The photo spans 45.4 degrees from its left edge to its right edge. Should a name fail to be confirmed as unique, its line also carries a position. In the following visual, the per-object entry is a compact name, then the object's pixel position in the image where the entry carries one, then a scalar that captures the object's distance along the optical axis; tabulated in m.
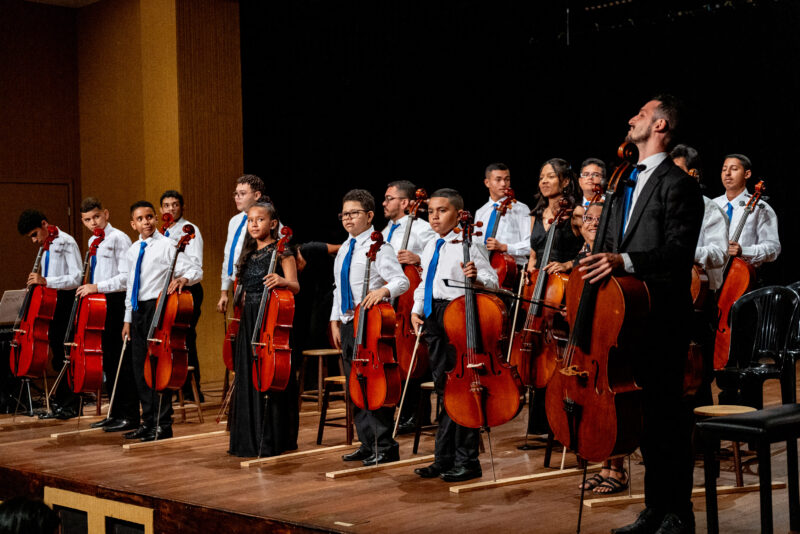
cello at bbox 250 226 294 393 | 4.81
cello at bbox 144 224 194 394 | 5.30
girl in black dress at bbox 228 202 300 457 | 5.02
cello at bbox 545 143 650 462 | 2.92
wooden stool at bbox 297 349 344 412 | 6.05
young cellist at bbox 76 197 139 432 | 6.06
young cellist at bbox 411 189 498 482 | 4.38
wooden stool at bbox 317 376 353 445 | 5.34
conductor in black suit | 3.04
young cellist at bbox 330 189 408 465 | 4.79
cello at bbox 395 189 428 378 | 5.36
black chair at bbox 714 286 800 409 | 3.98
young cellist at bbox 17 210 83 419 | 6.69
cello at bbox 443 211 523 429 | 4.04
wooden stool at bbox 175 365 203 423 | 6.27
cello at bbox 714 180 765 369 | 5.31
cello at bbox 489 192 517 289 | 5.69
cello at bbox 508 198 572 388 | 4.64
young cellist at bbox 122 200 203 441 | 5.68
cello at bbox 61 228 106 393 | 5.77
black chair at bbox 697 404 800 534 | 3.06
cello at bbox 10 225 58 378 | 6.21
